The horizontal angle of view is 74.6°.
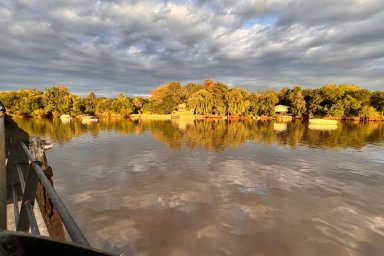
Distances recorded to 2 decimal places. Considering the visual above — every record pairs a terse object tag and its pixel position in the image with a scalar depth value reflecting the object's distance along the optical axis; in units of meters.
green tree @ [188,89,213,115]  92.00
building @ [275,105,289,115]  91.04
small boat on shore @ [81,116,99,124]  76.82
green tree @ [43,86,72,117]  95.94
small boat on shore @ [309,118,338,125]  66.00
